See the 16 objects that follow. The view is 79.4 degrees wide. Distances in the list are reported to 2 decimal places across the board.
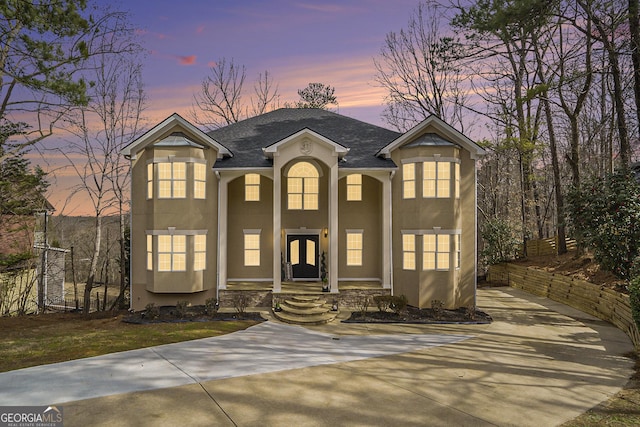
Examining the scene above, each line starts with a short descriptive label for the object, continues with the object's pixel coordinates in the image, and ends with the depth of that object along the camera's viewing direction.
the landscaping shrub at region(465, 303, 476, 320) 15.85
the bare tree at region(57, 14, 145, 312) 25.19
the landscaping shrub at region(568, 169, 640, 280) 15.09
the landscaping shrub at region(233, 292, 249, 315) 16.97
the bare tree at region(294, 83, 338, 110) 33.62
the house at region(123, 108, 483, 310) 17.23
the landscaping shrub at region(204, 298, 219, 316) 16.37
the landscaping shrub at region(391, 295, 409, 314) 16.11
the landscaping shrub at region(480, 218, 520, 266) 27.27
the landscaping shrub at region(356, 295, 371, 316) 17.38
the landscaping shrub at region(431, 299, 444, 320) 16.14
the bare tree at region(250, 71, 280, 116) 36.81
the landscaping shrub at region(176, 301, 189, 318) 16.17
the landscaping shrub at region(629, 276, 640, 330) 10.20
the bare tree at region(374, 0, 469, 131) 28.91
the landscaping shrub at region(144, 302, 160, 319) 15.98
